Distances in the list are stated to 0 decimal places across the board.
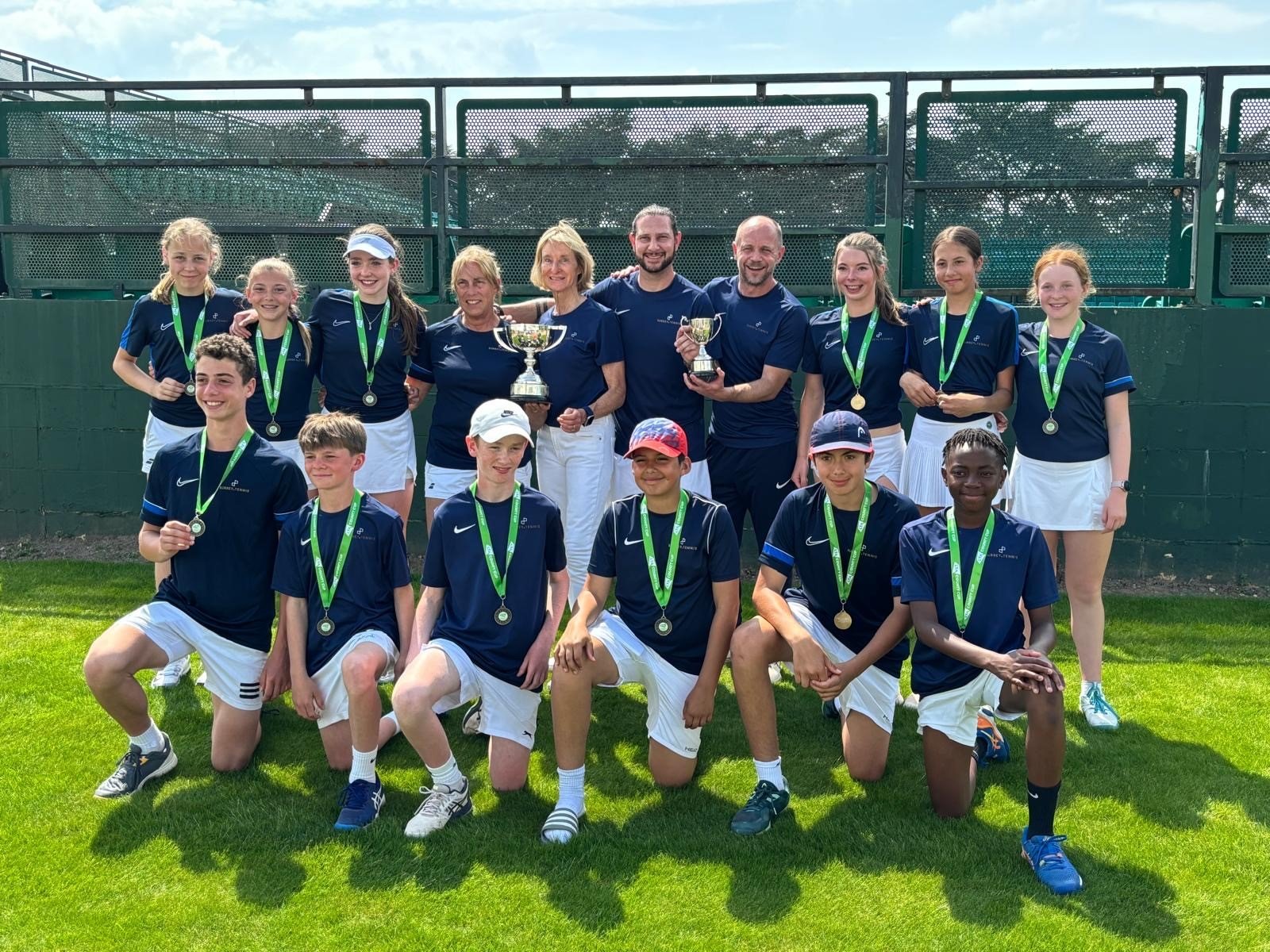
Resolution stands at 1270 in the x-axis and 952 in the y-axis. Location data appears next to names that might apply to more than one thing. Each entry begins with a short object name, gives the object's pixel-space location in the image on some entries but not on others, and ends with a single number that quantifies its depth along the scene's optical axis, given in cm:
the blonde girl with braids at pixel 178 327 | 543
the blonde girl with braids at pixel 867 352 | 506
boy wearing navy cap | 403
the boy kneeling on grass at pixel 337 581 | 423
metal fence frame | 688
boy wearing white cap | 420
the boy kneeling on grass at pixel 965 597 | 390
